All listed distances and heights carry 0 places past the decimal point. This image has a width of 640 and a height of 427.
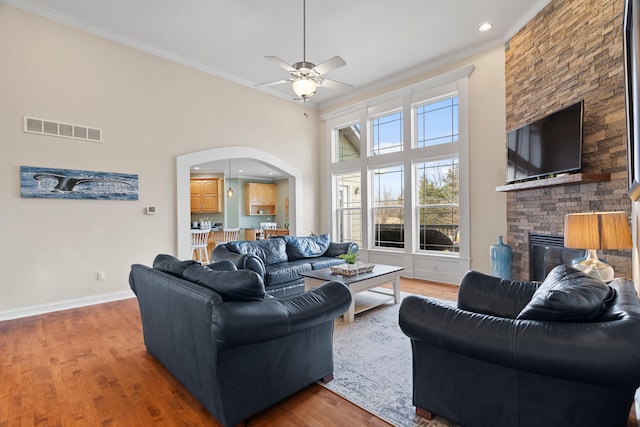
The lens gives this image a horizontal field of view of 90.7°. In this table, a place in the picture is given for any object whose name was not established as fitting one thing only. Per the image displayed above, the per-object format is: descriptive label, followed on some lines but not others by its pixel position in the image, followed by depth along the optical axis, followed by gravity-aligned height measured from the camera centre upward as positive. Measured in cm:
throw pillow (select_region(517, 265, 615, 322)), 137 -42
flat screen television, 337 +77
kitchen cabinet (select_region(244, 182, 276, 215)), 1179 +55
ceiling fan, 342 +154
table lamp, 246 -21
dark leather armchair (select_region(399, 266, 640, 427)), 124 -64
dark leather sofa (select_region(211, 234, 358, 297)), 418 -66
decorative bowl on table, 385 -72
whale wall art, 397 +42
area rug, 196 -124
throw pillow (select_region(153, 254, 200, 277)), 233 -40
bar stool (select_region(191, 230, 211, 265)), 698 -58
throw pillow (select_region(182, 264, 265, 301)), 180 -42
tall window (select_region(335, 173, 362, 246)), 715 +9
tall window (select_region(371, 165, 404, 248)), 629 +11
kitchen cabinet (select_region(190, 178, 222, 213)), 1076 +52
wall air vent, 400 +114
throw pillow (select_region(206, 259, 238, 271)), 246 -41
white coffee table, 365 -84
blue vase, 456 -72
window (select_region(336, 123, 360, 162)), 712 +161
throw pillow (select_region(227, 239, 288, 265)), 461 -54
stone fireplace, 305 +130
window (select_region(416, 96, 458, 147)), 551 +160
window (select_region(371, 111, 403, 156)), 630 +160
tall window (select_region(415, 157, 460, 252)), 553 +12
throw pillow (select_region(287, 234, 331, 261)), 513 -58
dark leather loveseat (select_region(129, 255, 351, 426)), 171 -74
